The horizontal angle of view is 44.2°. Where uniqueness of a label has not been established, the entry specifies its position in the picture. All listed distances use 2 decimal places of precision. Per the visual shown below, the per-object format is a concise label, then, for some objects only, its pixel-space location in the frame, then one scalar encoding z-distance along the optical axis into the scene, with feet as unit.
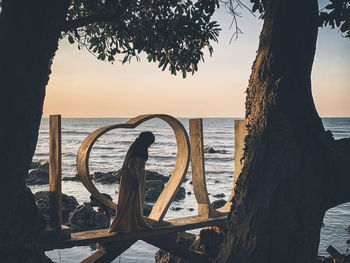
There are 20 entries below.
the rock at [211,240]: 25.44
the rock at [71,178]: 92.21
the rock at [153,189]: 60.72
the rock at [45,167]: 87.04
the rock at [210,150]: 166.50
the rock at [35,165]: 119.03
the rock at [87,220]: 40.45
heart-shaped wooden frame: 19.63
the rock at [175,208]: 55.43
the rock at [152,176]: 80.46
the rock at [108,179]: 85.35
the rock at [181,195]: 63.37
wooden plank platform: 19.85
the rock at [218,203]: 54.85
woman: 20.84
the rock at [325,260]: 29.04
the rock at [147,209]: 49.67
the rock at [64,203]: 46.87
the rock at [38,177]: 81.05
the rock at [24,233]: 15.88
